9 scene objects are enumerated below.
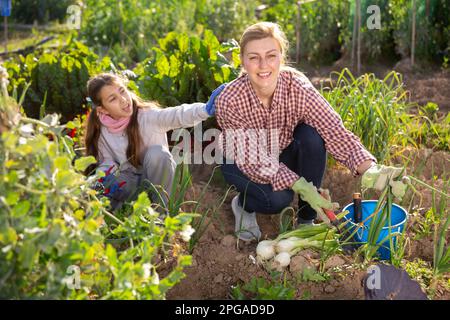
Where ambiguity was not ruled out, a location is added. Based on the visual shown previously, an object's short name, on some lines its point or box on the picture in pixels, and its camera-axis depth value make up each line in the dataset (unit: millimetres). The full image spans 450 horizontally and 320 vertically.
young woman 2732
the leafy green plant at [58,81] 3887
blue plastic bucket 2645
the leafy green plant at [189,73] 3475
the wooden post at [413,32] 4841
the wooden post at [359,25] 4722
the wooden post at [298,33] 5375
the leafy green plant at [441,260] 2455
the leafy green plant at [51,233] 1786
